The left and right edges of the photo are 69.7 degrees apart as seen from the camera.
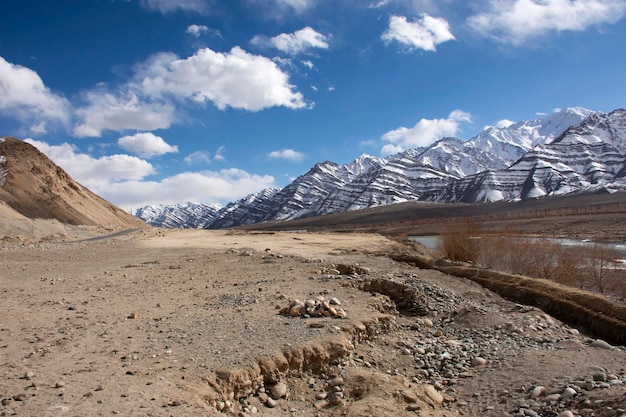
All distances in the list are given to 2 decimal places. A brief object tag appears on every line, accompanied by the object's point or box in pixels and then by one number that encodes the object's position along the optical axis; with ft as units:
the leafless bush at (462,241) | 115.14
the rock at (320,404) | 26.76
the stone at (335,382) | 29.50
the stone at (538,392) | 28.53
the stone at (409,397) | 27.78
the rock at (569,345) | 38.37
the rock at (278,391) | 27.02
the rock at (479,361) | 35.06
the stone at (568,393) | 27.30
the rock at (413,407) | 26.85
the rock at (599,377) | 29.62
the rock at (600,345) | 38.71
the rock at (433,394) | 29.15
